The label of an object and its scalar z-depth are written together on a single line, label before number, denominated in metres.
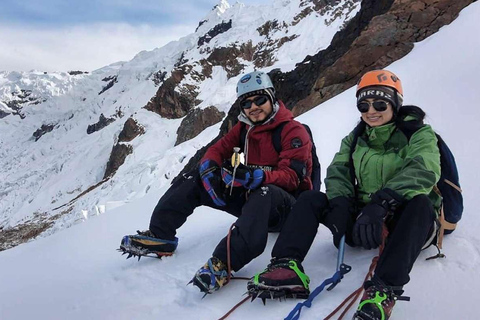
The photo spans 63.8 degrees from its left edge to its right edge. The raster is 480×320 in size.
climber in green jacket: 1.93
